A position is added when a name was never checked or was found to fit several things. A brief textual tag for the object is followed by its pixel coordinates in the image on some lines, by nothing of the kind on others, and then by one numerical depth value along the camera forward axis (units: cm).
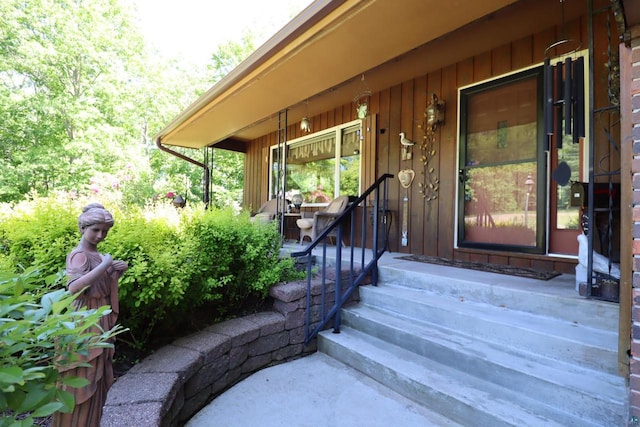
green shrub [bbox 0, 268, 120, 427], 50
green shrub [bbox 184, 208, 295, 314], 218
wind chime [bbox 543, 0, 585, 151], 190
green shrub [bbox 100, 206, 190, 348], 179
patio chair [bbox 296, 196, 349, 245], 418
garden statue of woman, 107
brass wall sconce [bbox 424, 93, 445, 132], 359
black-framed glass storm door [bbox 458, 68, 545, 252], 299
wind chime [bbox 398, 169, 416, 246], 393
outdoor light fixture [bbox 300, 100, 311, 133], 486
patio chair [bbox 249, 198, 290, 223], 559
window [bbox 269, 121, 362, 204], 480
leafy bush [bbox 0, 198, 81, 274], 185
